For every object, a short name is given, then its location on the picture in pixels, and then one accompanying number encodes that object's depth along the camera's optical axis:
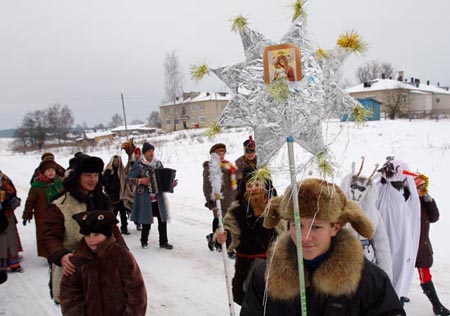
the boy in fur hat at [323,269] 1.76
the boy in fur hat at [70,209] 3.07
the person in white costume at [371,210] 2.93
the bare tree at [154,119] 94.06
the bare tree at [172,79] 47.78
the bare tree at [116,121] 108.22
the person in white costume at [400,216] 3.42
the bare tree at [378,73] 60.03
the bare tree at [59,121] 70.00
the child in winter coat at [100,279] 2.73
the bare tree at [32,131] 63.97
